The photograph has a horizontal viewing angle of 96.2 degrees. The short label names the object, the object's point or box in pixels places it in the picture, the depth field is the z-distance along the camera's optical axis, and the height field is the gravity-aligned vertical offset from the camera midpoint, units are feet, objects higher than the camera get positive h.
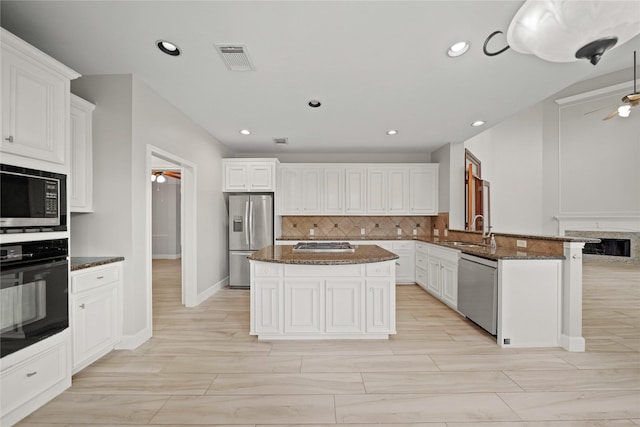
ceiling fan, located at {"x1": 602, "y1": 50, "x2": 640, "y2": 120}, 12.42 +5.03
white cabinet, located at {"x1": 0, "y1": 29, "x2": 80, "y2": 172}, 5.70 +2.35
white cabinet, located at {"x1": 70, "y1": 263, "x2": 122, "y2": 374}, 7.36 -2.76
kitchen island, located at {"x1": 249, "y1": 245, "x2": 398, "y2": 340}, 9.62 -2.93
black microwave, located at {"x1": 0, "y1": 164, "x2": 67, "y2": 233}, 5.62 +0.26
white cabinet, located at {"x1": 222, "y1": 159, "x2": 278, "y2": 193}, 17.27 +2.22
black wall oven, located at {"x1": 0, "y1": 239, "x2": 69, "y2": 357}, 5.56 -1.70
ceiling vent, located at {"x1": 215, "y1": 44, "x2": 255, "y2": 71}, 7.46 +4.27
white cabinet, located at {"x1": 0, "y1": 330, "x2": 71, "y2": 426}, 5.50 -3.46
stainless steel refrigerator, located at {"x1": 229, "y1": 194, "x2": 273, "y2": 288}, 16.98 -0.90
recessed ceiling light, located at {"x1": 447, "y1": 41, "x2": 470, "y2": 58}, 7.29 +4.25
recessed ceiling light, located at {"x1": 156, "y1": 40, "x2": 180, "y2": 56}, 7.30 +4.30
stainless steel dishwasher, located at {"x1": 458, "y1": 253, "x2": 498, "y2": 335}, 9.52 -2.89
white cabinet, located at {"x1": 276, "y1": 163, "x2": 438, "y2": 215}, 18.92 +1.43
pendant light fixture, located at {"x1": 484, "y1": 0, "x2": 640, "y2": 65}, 3.43 +2.37
